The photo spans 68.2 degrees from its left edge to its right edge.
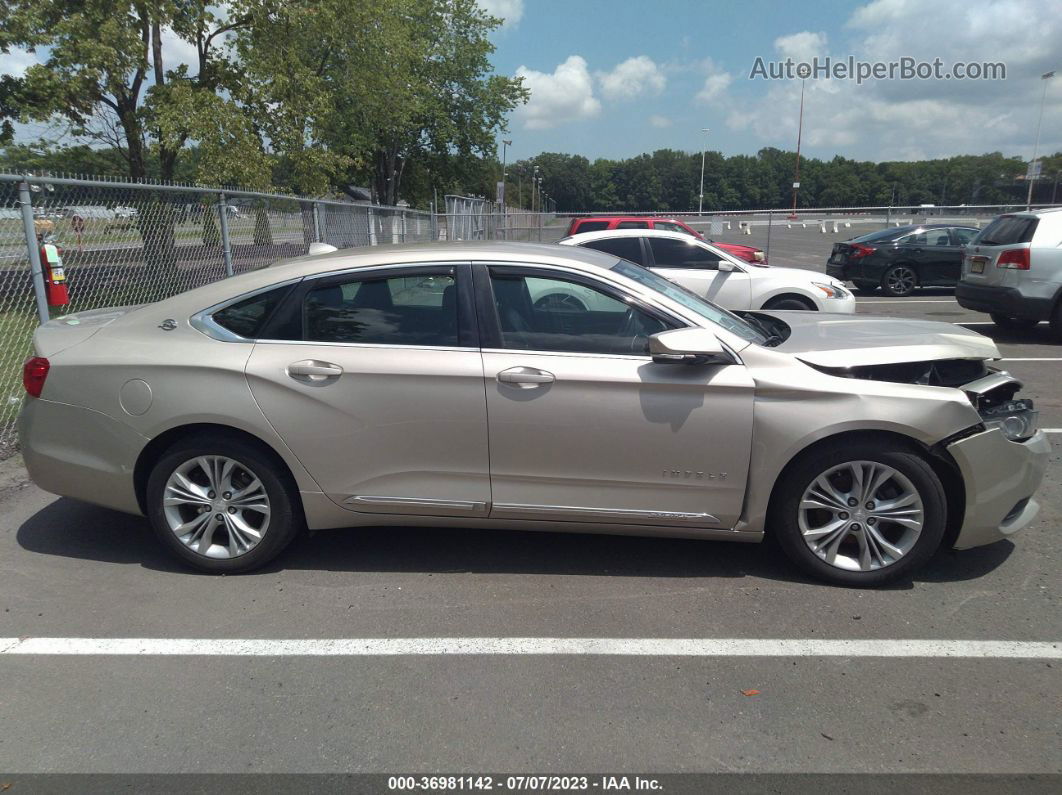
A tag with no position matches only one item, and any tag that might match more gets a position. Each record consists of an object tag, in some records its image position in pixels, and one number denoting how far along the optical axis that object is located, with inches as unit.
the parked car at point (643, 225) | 566.2
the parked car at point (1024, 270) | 390.6
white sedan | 380.2
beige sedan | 143.3
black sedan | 639.8
